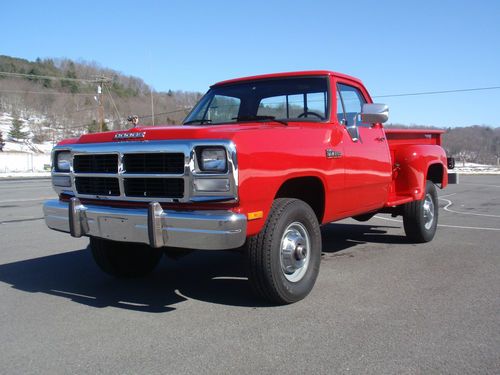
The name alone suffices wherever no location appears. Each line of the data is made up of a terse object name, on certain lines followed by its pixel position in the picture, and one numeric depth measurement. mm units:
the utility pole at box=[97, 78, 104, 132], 43381
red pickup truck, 3680
